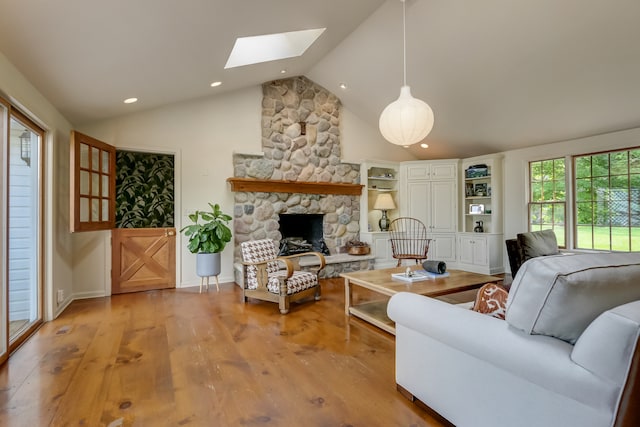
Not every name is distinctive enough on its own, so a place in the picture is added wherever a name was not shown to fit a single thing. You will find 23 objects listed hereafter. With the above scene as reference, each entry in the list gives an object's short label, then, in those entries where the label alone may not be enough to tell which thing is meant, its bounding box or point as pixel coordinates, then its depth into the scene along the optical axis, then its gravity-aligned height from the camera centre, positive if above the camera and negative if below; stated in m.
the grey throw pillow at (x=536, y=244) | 4.13 -0.43
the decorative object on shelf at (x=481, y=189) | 6.03 +0.45
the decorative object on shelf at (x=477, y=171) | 5.93 +0.79
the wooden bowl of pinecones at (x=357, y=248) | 5.88 -0.66
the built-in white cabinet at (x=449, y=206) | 5.83 +0.12
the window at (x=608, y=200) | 4.33 +0.16
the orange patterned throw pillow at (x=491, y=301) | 1.66 -0.48
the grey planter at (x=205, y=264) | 4.57 -0.74
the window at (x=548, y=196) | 5.07 +0.26
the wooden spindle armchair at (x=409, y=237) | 6.35 -0.50
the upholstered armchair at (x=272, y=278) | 3.64 -0.80
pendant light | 2.86 +0.86
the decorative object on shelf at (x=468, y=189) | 6.25 +0.46
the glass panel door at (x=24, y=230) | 2.91 -0.16
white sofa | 1.01 -0.53
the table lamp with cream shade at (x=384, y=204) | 6.18 +0.17
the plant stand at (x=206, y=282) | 4.70 -1.06
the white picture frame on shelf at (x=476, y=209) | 6.08 +0.06
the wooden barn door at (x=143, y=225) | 4.58 -0.21
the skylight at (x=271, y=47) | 4.04 +2.25
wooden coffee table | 2.95 -0.71
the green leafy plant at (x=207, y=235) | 4.48 -0.31
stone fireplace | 5.34 +0.76
